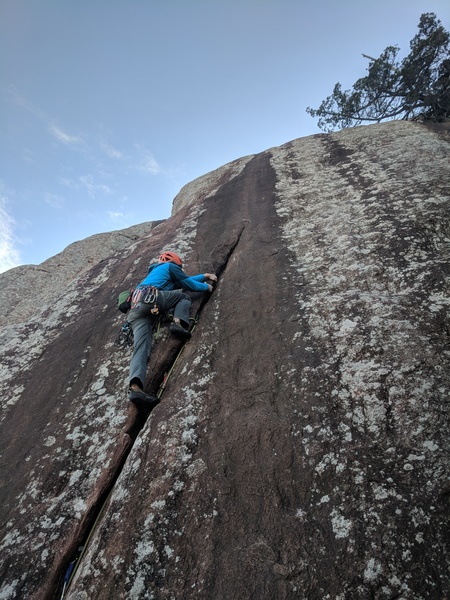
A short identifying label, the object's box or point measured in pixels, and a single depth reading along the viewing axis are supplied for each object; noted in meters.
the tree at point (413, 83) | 16.22
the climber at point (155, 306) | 5.17
